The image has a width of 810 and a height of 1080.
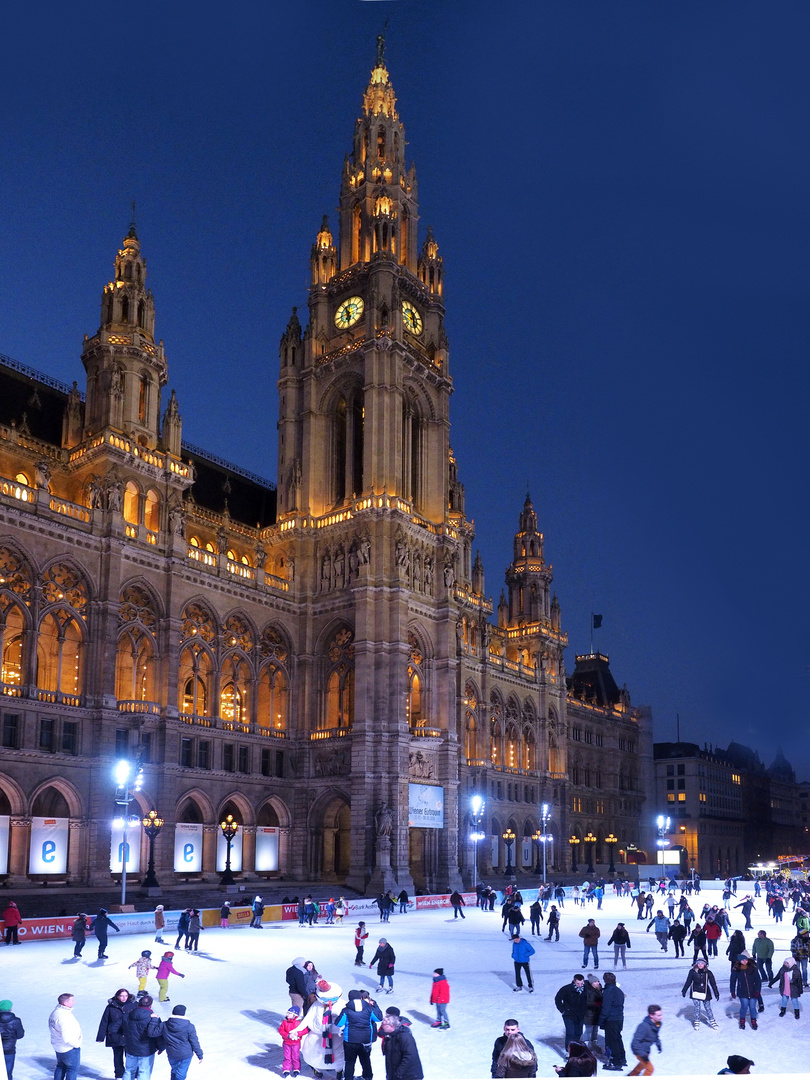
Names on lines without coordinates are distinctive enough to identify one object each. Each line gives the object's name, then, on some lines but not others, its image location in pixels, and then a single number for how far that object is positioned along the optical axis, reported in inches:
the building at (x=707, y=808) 6013.8
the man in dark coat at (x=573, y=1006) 765.9
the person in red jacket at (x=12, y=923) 1505.9
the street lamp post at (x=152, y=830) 2197.3
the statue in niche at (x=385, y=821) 2738.7
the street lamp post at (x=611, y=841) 4982.8
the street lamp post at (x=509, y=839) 3838.6
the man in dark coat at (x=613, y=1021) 748.6
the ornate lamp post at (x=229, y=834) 2475.4
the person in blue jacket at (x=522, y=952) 1075.3
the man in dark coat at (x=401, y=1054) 600.4
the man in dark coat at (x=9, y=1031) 608.9
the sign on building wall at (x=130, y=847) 2351.1
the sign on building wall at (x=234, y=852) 2689.5
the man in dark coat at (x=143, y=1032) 626.8
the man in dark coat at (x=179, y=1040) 610.2
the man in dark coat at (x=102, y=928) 1279.5
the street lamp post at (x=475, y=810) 2906.0
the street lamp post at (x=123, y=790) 1845.5
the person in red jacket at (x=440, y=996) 877.2
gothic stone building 2357.3
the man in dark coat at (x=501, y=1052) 507.5
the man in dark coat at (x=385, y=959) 1029.2
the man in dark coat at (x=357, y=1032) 688.4
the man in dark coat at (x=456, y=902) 2247.8
